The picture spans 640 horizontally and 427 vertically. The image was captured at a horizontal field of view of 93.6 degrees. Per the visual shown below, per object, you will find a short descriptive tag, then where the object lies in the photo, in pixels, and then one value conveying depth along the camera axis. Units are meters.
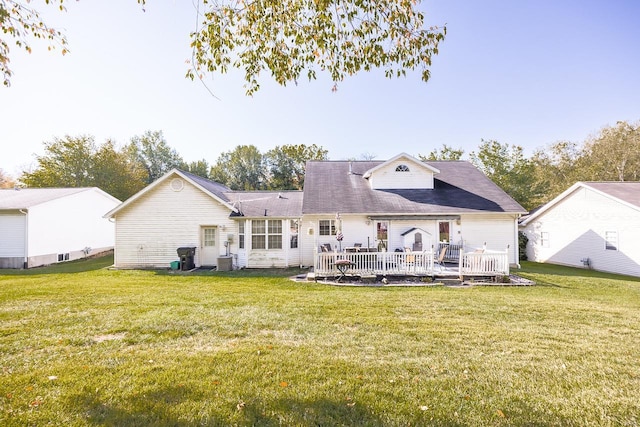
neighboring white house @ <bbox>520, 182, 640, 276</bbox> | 15.33
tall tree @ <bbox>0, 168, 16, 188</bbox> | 43.33
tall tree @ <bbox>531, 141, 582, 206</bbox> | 35.59
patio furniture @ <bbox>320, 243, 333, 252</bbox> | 15.14
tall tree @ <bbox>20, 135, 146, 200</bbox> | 32.16
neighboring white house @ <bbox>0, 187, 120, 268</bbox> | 17.55
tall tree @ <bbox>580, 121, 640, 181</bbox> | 32.06
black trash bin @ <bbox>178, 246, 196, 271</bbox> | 15.44
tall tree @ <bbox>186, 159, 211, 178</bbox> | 47.97
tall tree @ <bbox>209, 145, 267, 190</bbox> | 46.91
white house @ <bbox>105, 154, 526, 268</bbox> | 15.96
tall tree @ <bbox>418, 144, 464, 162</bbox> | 39.12
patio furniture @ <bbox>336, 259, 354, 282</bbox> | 11.73
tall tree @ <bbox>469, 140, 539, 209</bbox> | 30.70
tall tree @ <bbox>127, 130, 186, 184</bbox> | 48.72
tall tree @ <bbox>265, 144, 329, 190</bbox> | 44.25
